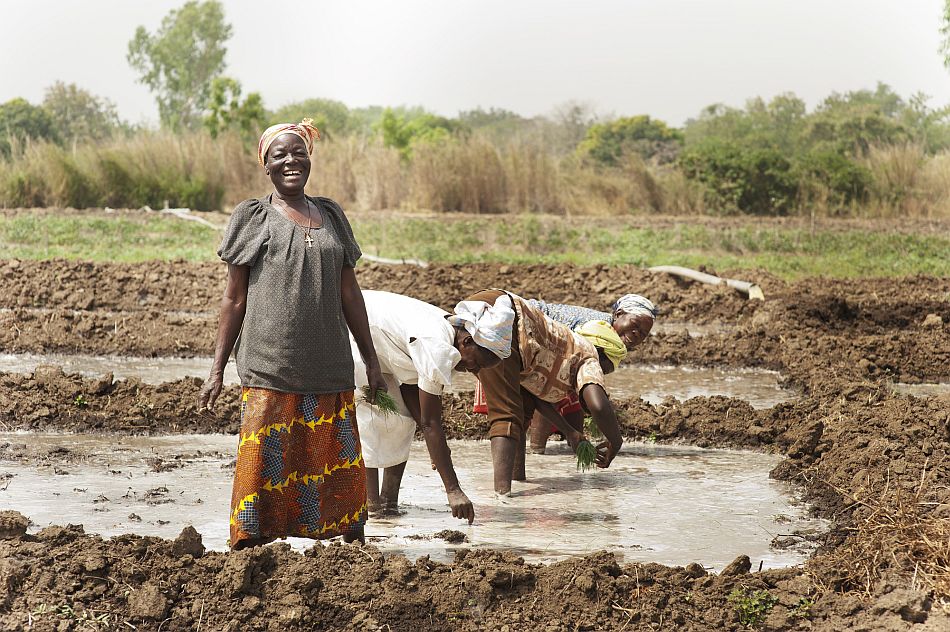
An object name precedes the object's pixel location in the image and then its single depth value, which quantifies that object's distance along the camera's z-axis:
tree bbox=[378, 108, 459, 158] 42.06
